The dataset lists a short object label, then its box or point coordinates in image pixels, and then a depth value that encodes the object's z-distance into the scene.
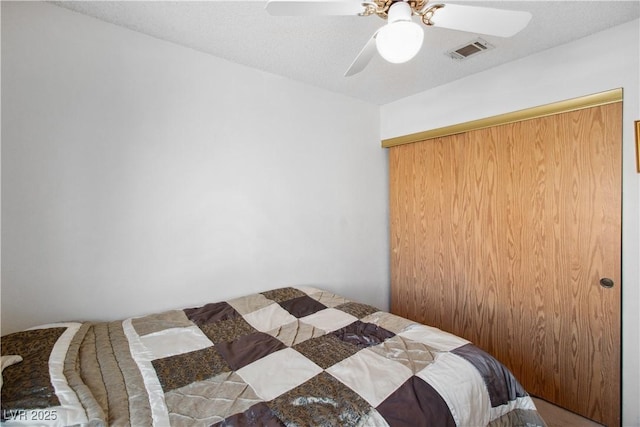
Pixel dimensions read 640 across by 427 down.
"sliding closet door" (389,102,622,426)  1.74
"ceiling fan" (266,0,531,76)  1.00
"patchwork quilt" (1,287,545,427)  0.91
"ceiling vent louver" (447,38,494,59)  1.84
